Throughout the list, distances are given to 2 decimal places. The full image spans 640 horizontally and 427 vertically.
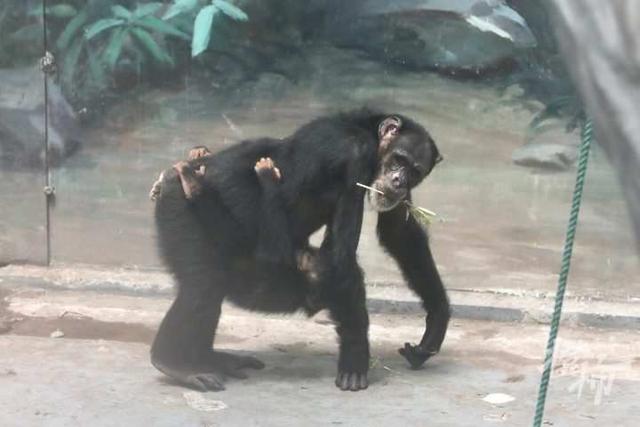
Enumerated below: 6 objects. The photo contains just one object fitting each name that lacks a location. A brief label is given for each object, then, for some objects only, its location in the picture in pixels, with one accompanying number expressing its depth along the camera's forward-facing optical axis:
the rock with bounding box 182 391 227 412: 7.54
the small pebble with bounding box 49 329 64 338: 9.36
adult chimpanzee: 7.62
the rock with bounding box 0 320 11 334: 9.48
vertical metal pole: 10.84
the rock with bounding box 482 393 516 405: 7.83
